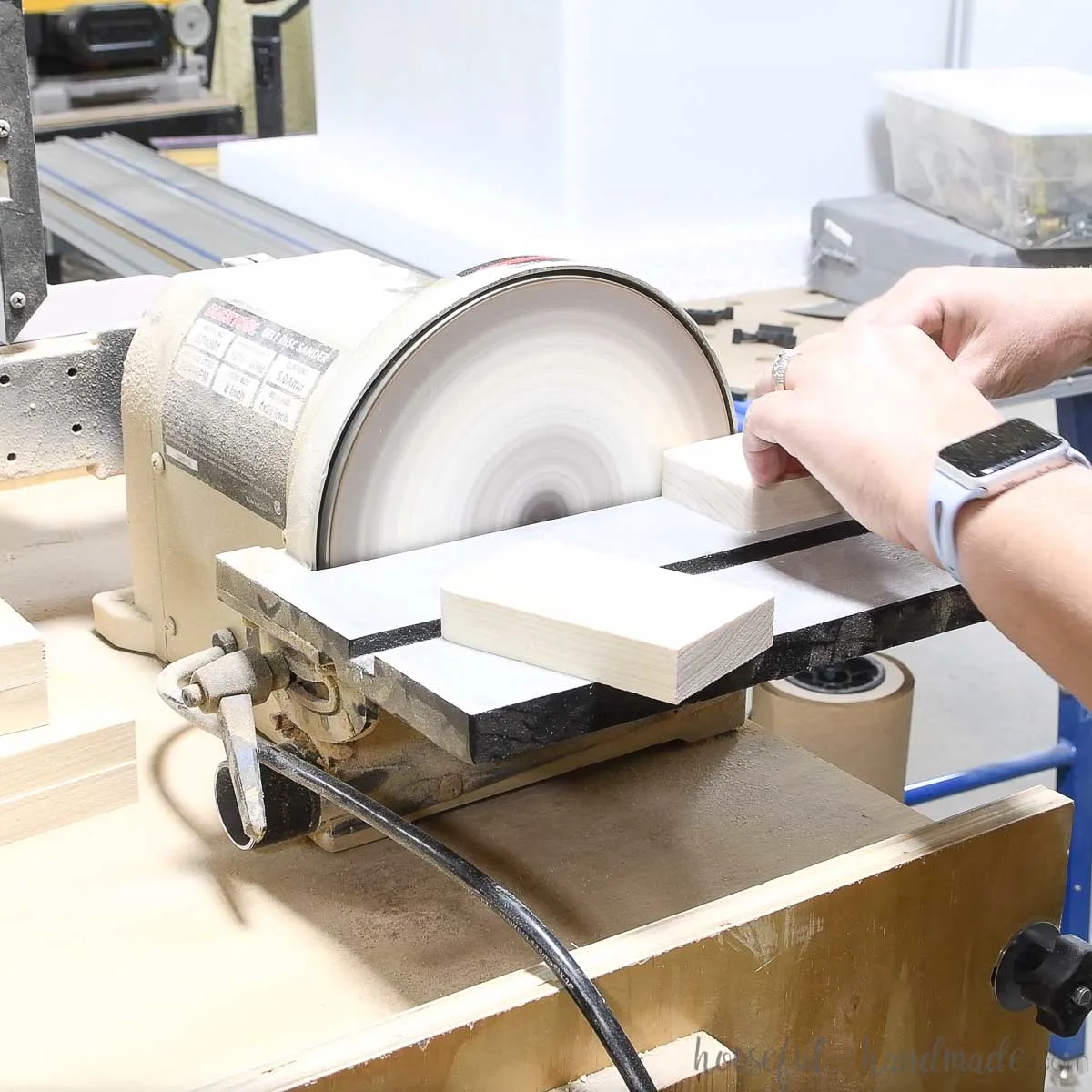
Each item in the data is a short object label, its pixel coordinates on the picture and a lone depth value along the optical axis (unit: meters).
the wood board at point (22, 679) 1.24
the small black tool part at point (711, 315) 2.24
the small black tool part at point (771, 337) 2.13
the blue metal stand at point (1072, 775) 1.92
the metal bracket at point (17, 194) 1.34
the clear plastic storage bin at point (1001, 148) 2.22
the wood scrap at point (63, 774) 1.24
